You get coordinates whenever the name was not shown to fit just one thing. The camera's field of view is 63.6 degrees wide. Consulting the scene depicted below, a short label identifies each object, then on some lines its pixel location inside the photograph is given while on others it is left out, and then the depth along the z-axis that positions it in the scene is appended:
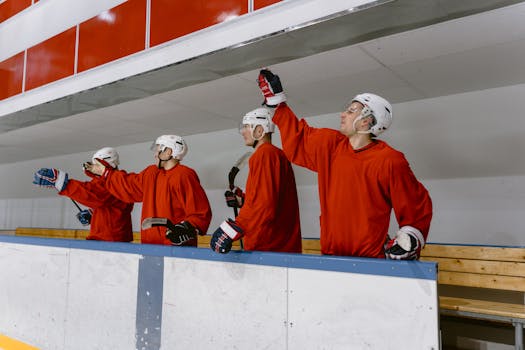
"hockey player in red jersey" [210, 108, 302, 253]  2.70
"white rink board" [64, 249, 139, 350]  2.86
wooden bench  3.03
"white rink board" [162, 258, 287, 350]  2.21
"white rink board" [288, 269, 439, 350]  1.76
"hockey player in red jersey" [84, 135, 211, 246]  3.30
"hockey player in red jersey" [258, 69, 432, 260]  2.16
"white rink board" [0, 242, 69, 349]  3.34
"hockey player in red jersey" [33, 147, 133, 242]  4.26
